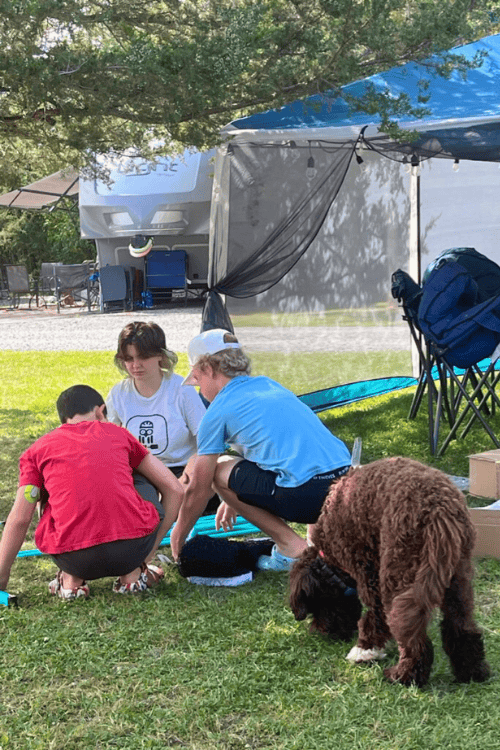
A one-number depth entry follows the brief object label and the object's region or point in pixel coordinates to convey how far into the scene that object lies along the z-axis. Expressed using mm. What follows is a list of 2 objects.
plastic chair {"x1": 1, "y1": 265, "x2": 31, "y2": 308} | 18766
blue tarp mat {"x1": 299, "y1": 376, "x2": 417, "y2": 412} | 6875
